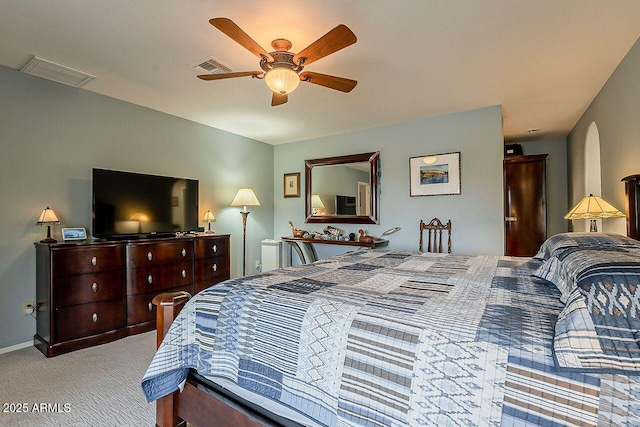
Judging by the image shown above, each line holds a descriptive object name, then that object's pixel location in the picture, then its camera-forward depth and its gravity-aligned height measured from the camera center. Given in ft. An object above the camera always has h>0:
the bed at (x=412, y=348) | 2.56 -1.37
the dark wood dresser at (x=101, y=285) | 8.45 -2.09
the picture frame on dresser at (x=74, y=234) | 9.52 -0.47
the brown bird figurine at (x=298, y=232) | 16.08 -0.80
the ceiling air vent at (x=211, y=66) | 8.24 +4.25
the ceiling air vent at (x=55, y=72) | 8.38 +4.27
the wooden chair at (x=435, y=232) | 12.76 -0.68
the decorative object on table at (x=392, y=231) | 13.89 -0.68
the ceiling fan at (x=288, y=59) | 5.86 +3.49
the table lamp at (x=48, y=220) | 8.86 -0.02
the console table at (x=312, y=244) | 13.64 -1.26
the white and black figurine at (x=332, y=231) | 15.53 -0.74
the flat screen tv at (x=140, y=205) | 9.84 +0.49
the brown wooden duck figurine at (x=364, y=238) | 13.58 -0.97
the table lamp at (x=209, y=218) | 13.59 -0.01
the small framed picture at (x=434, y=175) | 12.63 +1.76
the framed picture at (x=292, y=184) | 17.16 +1.85
